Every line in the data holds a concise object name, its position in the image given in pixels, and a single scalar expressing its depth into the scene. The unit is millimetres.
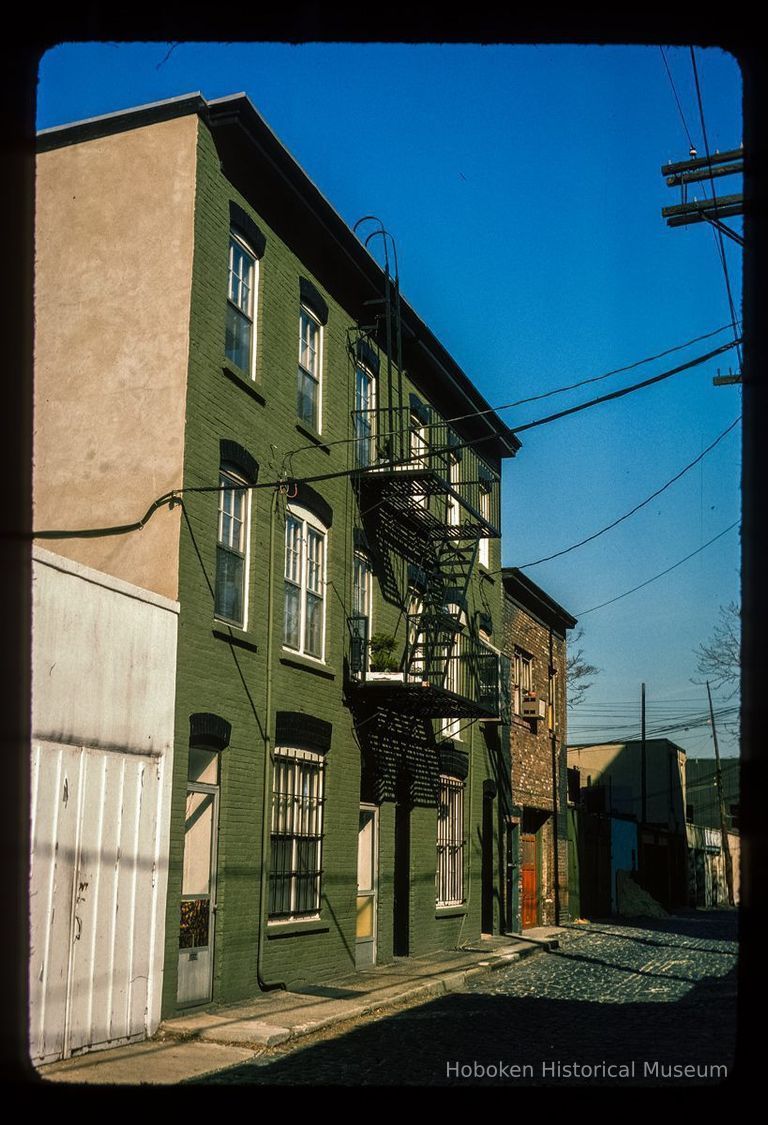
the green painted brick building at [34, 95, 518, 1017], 13852
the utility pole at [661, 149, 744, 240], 15992
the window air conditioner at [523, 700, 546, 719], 29812
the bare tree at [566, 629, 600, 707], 59906
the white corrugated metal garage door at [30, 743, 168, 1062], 10352
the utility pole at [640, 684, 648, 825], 53750
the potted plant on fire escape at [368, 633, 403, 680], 18922
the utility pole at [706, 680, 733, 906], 61006
